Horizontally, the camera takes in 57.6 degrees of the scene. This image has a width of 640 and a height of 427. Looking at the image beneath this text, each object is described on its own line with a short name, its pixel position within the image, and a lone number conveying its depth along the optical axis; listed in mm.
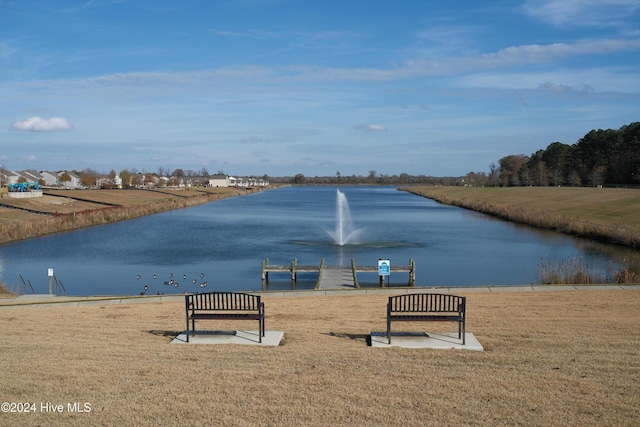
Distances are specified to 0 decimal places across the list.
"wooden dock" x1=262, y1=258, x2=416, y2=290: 28562
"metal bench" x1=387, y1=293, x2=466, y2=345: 11845
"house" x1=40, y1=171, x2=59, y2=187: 183500
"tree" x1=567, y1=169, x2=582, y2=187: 121212
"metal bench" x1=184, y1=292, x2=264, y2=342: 12055
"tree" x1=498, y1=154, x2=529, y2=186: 157188
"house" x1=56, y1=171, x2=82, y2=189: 171875
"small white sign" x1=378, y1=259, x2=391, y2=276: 28672
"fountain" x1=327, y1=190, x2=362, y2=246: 48656
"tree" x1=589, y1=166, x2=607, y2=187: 112500
